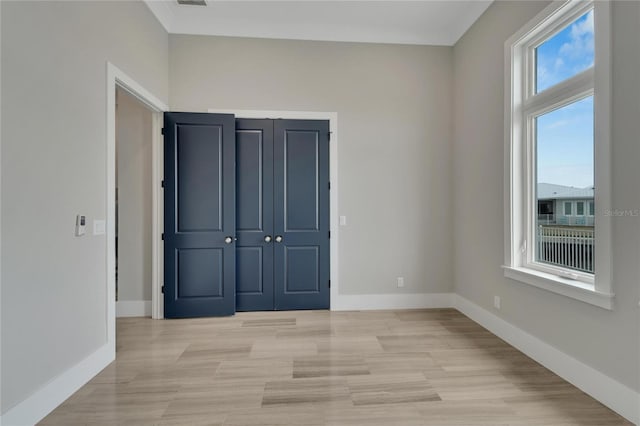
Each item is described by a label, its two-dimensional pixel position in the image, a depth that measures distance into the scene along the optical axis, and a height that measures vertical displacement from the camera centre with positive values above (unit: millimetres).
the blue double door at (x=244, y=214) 3574 -7
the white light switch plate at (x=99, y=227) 2361 -106
